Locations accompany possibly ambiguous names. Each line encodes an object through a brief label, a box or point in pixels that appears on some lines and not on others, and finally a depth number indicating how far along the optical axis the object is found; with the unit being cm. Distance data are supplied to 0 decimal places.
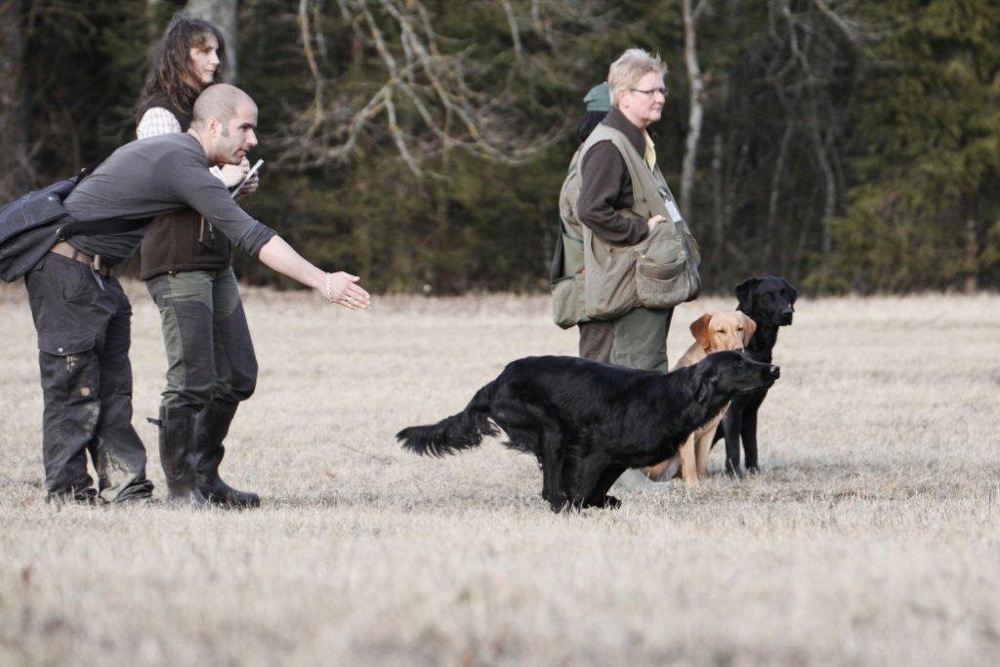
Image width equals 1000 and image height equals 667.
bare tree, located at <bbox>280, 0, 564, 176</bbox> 4078
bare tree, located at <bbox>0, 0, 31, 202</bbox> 4934
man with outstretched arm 1164
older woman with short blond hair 1362
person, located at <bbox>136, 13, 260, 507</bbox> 1234
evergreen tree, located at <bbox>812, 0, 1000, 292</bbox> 5781
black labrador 1576
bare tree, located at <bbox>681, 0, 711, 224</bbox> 5619
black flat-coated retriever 1234
